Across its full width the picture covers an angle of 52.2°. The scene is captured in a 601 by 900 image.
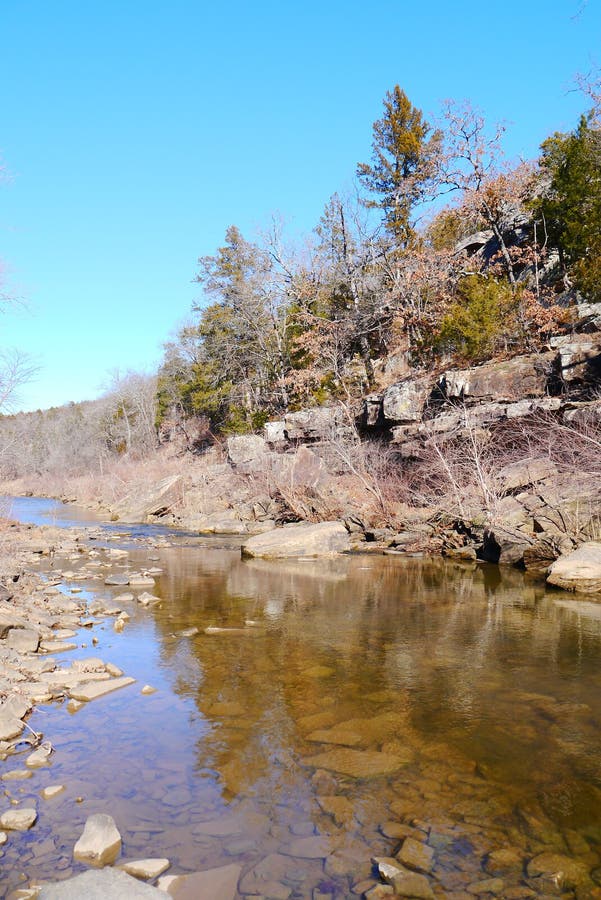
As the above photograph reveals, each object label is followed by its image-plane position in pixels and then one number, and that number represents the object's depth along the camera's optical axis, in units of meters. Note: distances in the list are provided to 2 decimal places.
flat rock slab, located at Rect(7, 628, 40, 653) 8.11
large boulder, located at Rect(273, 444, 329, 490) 24.11
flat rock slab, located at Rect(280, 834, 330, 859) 4.16
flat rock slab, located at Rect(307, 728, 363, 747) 5.94
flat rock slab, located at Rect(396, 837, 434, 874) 4.02
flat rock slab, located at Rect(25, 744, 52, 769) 5.30
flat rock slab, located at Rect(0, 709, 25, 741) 5.71
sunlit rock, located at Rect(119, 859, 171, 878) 3.85
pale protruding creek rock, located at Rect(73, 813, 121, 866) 4.00
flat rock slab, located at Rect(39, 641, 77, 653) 8.48
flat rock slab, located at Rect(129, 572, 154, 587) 13.55
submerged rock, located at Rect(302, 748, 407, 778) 5.34
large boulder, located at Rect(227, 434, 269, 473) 28.51
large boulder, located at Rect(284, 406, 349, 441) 27.02
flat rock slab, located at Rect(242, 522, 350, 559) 17.92
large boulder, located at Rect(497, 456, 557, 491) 17.53
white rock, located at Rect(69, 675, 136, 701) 6.91
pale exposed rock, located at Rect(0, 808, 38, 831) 4.33
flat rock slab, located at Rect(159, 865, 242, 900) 3.71
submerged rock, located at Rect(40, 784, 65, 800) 4.78
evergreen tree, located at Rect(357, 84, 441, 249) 32.06
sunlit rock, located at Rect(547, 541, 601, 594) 12.82
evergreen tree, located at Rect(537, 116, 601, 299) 23.33
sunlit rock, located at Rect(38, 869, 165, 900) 3.31
